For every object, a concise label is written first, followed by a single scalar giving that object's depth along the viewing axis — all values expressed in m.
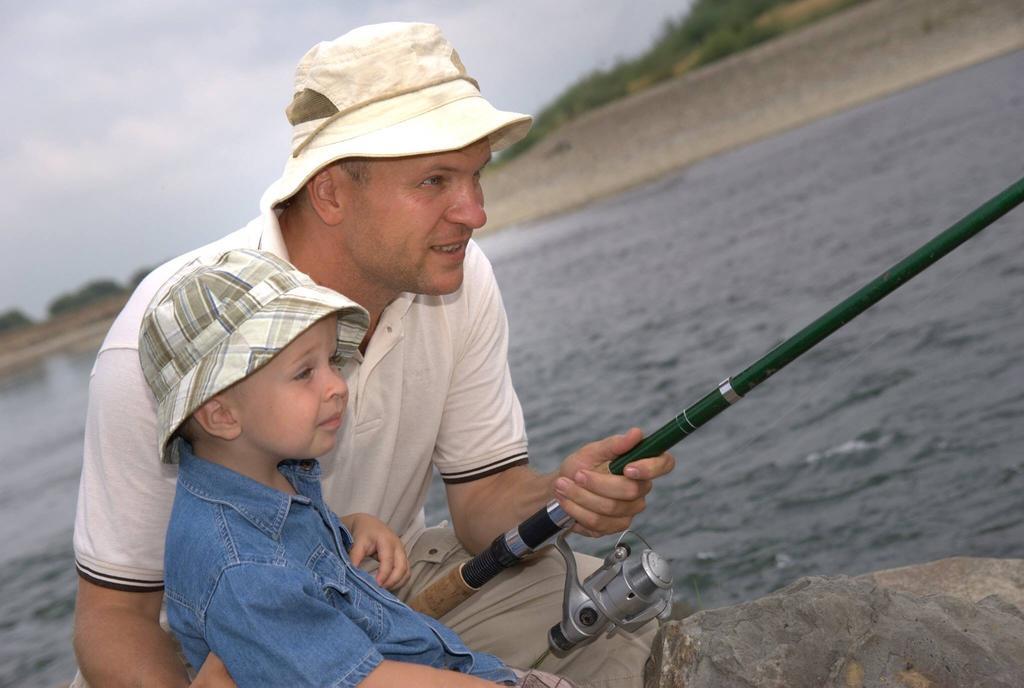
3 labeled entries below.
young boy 1.63
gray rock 1.97
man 2.09
